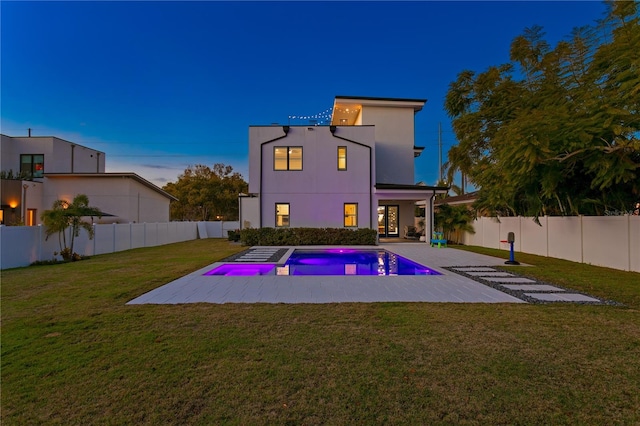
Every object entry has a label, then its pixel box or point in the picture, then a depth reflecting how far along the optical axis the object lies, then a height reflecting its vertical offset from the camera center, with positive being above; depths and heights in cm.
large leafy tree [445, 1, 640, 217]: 752 +286
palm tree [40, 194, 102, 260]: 1085 -15
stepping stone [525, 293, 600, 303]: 597 -154
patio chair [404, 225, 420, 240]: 2106 -93
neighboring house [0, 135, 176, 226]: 1967 +217
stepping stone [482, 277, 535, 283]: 782 -154
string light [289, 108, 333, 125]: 1961 +655
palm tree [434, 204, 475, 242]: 1850 -3
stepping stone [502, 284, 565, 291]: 693 -154
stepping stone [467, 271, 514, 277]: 860 -153
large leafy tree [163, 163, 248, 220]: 3391 +292
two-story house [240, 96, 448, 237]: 1797 +233
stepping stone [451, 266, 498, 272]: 941 -152
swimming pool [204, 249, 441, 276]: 921 -160
